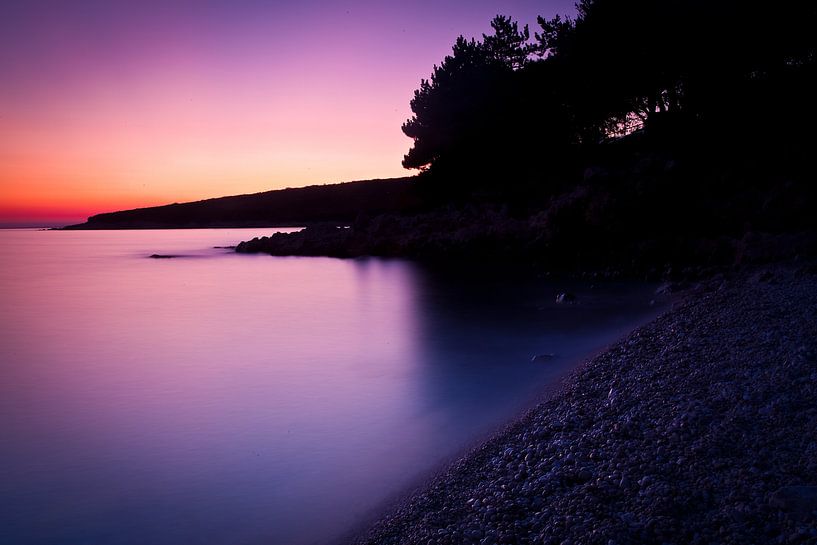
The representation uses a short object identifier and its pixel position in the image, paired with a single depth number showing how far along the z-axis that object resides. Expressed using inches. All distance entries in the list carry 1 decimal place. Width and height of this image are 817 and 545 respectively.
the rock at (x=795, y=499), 100.0
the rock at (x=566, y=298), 458.6
